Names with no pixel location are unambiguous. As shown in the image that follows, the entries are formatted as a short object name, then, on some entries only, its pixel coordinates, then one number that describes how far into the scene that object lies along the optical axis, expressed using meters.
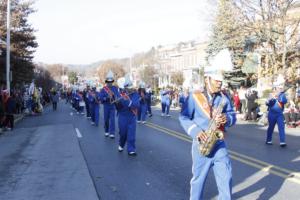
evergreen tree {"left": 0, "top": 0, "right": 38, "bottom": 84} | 25.97
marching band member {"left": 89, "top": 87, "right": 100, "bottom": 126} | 14.52
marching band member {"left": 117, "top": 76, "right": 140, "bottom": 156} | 8.31
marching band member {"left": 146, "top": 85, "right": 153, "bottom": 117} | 19.14
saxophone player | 3.86
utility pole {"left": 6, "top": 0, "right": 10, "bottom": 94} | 21.15
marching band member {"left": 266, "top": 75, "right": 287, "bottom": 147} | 9.07
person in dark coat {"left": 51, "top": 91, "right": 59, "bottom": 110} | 28.95
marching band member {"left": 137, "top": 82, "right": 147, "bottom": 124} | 15.87
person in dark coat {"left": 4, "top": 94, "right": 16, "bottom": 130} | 14.78
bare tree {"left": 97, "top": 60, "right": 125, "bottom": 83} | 77.86
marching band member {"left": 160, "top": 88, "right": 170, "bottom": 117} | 19.16
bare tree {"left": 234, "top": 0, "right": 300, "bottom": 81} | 19.87
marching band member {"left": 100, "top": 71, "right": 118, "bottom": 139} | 10.28
